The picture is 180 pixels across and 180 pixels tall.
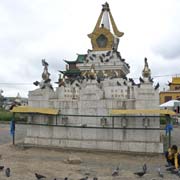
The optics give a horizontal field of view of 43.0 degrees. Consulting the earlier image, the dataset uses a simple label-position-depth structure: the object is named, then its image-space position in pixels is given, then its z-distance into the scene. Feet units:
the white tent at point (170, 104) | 75.45
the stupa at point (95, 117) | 35.31
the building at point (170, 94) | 127.09
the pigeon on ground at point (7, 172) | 22.77
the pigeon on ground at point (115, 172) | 24.21
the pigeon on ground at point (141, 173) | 23.88
